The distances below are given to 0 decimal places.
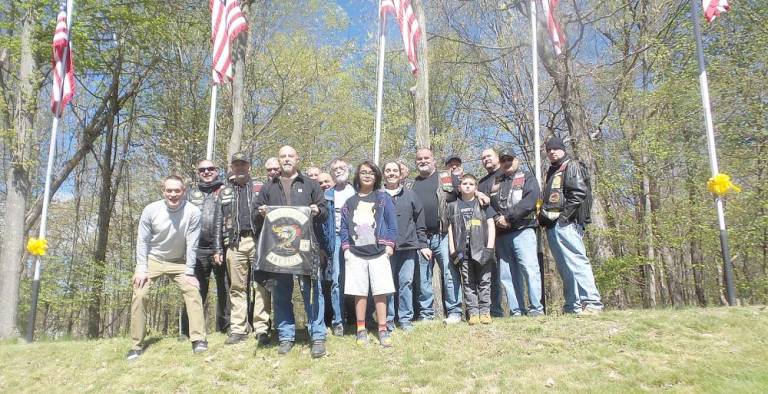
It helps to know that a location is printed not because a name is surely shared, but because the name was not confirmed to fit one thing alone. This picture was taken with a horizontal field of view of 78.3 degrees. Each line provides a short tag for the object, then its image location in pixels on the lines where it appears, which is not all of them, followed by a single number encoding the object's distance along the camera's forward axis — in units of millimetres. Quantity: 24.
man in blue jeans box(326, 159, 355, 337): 6066
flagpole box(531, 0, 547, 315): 6476
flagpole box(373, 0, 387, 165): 8281
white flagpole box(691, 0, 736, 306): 6410
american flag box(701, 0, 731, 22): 6996
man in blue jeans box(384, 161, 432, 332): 5945
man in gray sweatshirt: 5871
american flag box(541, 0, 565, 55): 8133
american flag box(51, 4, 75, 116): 8688
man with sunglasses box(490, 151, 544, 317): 6074
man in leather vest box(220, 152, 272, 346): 5832
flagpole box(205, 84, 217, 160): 7917
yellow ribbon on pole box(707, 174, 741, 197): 6484
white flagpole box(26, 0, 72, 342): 8336
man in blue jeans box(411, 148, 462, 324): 6230
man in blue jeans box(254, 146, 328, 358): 5404
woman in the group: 5387
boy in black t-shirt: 5922
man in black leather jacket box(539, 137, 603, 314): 5867
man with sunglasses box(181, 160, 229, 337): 6137
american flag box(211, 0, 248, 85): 8391
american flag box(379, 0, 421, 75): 8578
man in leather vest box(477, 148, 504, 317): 6398
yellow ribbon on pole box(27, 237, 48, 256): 7996
